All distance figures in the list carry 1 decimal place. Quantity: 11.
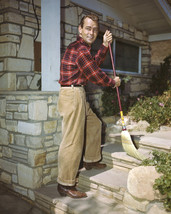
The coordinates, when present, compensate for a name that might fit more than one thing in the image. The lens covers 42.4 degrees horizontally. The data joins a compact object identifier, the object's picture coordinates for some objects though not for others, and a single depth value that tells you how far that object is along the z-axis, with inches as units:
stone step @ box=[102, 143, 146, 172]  127.6
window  234.0
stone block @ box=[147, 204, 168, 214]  88.0
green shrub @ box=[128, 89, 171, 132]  183.3
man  111.3
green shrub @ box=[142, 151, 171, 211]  91.5
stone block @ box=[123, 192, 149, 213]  101.0
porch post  138.0
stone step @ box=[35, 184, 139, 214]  106.3
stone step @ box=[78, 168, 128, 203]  113.2
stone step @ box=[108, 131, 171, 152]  133.0
